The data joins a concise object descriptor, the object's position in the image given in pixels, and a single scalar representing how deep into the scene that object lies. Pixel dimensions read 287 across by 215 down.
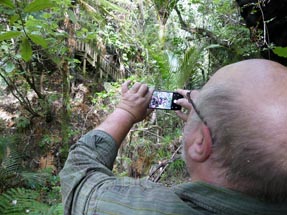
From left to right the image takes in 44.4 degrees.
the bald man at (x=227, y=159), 0.70
